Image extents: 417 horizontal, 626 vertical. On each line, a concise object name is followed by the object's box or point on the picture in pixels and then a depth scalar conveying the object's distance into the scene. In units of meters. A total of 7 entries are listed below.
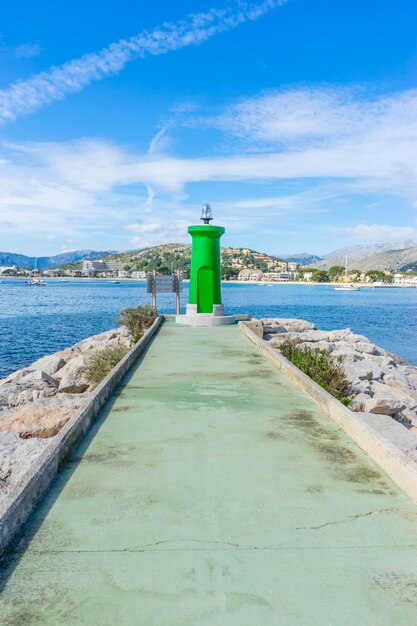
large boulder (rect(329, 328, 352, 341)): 18.00
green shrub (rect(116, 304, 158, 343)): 16.95
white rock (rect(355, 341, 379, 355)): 15.96
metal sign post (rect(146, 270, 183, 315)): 18.91
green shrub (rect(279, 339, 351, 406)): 8.41
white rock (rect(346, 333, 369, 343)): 17.76
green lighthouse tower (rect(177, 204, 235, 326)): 16.77
